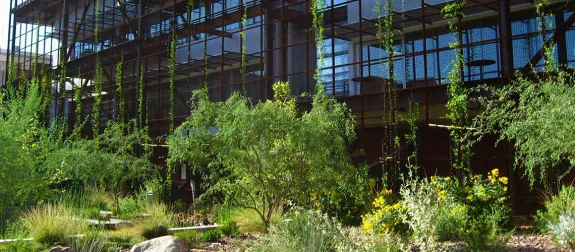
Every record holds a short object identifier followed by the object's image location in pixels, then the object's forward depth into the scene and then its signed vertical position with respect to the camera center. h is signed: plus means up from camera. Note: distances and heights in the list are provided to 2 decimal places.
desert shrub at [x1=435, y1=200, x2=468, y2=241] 9.59 -0.96
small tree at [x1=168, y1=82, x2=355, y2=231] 11.05 +0.39
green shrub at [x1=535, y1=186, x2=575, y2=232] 10.16 -0.78
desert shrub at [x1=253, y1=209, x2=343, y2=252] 8.78 -1.05
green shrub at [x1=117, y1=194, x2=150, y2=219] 16.49 -1.06
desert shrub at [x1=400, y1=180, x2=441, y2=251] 8.23 -0.73
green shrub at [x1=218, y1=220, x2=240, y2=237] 12.89 -1.33
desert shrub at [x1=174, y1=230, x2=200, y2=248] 11.66 -1.36
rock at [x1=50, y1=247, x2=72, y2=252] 10.08 -1.33
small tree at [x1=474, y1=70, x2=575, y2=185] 8.87 +0.65
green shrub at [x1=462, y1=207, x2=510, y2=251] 9.01 -1.11
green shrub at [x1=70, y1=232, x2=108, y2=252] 10.33 -1.29
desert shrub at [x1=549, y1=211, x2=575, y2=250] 8.83 -1.04
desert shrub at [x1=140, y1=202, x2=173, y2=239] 12.47 -1.17
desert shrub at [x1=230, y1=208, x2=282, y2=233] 13.28 -1.21
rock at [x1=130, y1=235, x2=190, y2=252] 9.84 -1.28
